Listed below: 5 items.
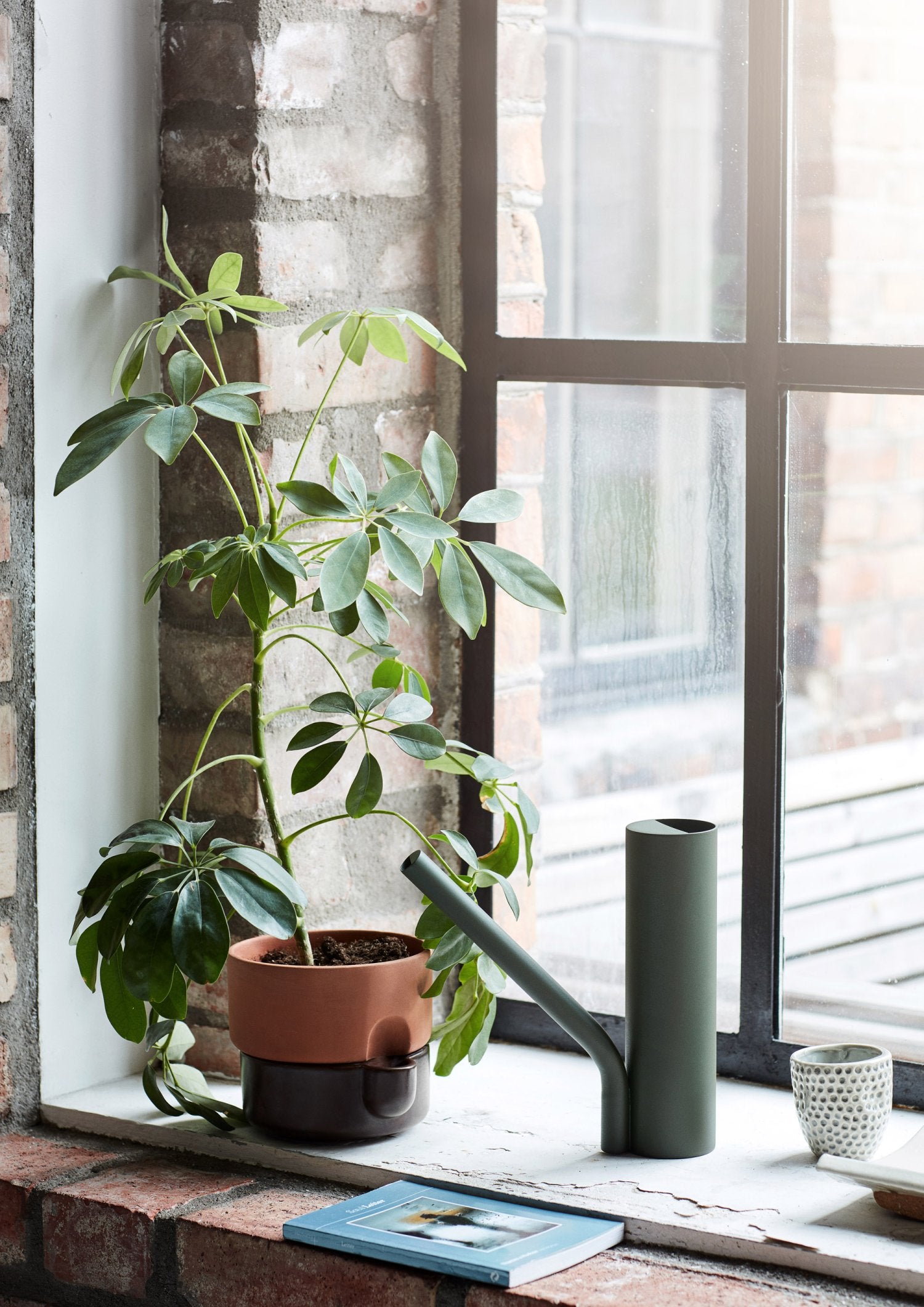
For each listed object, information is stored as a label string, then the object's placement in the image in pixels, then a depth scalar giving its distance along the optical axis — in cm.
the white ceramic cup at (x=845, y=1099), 248
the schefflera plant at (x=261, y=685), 246
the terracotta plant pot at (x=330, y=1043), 254
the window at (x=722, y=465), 263
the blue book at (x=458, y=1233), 237
